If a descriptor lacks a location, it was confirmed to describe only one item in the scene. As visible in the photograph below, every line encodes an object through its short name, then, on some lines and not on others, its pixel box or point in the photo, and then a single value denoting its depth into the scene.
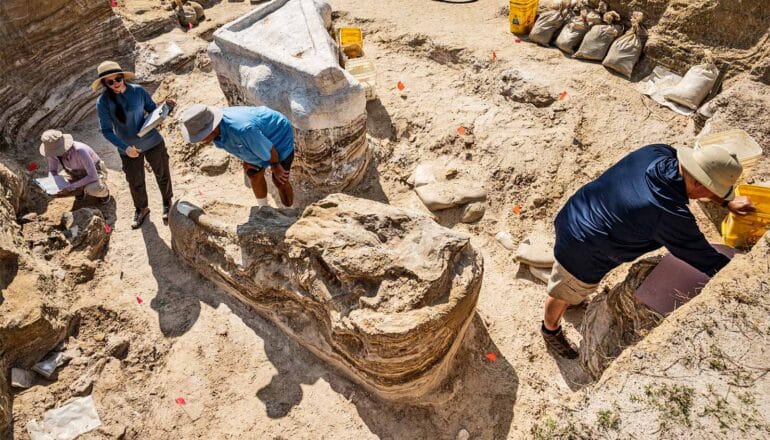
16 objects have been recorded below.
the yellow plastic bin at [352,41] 6.32
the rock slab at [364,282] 2.96
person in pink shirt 4.43
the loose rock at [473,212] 4.75
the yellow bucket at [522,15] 6.03
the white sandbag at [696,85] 4.71
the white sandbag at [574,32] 5.69
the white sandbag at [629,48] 5.26
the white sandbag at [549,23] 5.88
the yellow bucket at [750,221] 3.15
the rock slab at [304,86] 4.36
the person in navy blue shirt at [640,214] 2.66
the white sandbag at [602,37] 5.46
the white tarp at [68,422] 3.31
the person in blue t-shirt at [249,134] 3.62
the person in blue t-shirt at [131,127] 4.03
